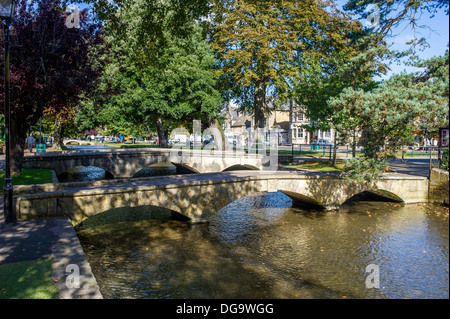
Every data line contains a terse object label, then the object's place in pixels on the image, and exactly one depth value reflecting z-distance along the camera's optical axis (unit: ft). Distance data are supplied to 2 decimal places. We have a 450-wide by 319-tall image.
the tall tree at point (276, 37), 83.51
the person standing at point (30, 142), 109.70
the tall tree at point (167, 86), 105.09
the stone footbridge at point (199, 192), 36.32
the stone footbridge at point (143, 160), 81.87
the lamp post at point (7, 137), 31.32
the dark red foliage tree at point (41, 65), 53.31
